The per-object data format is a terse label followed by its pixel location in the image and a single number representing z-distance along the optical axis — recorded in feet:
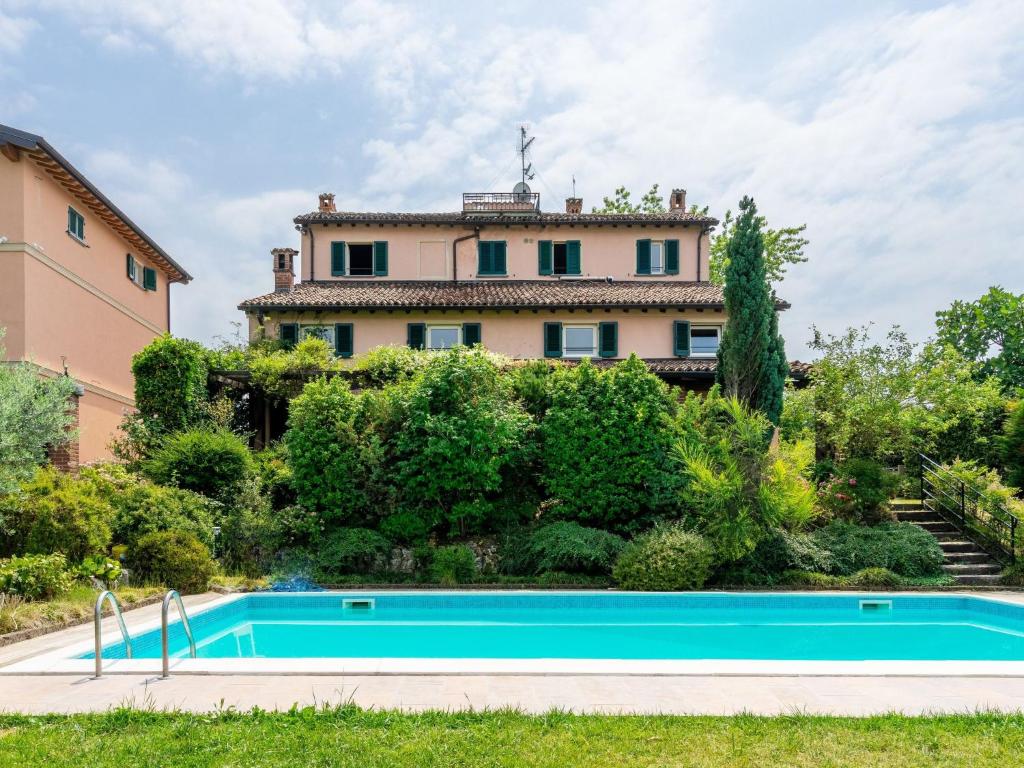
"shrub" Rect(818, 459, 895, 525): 52.90
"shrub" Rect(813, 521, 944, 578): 46.37
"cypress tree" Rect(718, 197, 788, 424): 56.90
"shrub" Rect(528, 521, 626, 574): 45.06
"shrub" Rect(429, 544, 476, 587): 45.55
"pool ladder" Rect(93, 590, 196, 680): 22.54
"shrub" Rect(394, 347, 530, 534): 47.29
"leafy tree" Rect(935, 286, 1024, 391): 121.29
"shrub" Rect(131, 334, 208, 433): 60.44
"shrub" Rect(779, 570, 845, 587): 44.62
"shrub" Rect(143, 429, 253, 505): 49.86
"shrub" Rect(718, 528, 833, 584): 45.75
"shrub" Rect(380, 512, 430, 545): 47.80
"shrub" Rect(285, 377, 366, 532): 48.26
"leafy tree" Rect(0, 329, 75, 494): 38.70
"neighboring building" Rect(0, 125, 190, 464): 56.80
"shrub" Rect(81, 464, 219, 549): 42.47
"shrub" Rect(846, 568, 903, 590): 44.60
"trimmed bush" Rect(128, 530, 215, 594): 40.98
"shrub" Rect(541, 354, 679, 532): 48.42
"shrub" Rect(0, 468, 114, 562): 37.88
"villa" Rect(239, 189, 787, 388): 79.66
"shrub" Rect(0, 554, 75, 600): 33.22
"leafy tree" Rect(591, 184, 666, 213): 125.03
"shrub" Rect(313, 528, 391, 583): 45.88
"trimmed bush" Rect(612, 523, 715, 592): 42.60
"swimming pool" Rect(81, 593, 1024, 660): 32.63
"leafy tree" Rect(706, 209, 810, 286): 118.01
